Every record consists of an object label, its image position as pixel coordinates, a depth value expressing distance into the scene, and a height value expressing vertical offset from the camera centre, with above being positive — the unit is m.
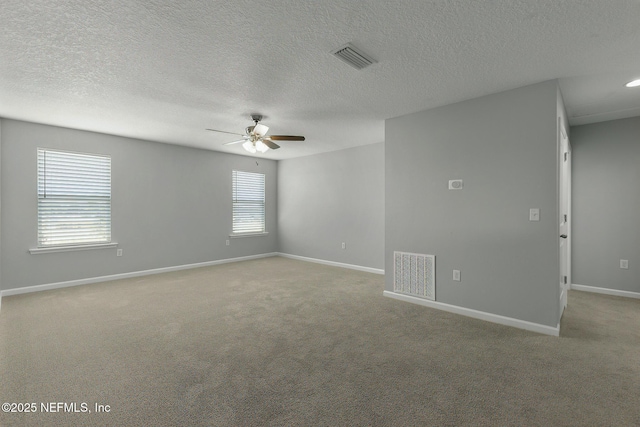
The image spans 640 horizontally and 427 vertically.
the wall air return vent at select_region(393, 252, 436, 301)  3.71 -0.83
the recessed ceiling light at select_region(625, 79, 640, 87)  2.90 +1.32
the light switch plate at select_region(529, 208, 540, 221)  2.93 -0.01
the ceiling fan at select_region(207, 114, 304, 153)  3.76 +0.99
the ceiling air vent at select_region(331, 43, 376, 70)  2.28 +1.28
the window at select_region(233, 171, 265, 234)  6.91 +0.24
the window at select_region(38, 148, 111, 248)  4.41 +0.21
